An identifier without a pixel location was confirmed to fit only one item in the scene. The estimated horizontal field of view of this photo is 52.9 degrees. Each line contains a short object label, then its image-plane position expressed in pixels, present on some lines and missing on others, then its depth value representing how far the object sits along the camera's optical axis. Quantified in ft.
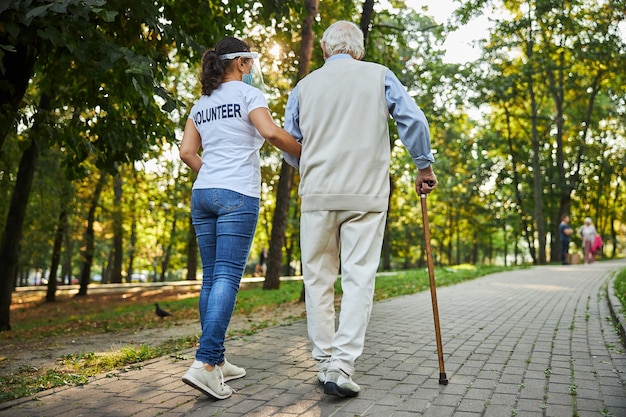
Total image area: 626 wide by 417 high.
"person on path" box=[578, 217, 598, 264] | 77.82
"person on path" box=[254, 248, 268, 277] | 122.25
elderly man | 13.00
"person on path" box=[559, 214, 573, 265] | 79.20
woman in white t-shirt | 12.76
